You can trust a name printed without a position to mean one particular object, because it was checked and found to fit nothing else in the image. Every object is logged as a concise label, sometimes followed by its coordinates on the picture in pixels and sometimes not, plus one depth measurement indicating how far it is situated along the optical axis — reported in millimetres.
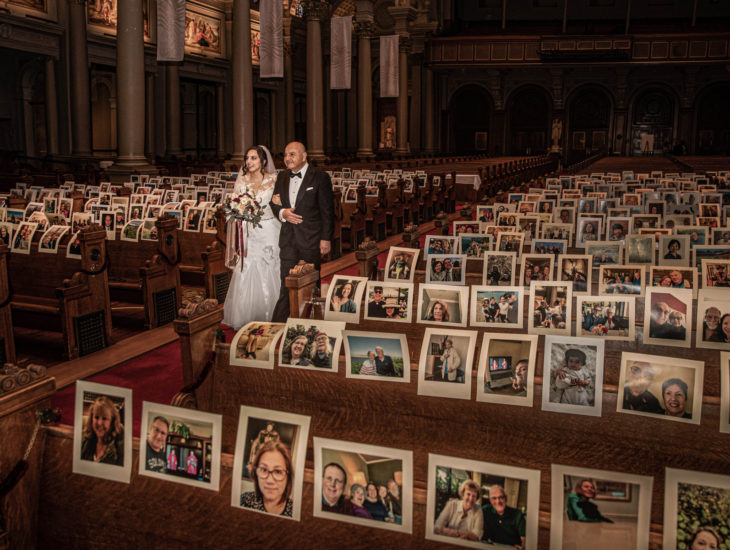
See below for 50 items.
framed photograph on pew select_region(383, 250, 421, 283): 4934
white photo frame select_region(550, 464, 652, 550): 1877
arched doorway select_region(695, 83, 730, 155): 35844
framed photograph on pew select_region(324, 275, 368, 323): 3949
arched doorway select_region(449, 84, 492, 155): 38688
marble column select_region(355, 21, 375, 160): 26047
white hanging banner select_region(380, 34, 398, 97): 24750
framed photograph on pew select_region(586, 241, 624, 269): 5512
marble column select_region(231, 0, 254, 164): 16859
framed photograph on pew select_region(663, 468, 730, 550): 1834
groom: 6047
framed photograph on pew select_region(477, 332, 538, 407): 2887
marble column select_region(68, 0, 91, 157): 20547
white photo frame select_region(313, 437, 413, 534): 2066
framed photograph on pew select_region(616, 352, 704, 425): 2582
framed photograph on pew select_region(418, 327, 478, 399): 2957
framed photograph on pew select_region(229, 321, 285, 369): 3305
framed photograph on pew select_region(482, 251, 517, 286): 5109
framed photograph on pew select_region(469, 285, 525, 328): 3801
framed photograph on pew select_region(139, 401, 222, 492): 2303
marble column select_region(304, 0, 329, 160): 22312
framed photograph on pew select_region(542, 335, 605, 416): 2762
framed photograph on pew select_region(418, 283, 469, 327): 3812
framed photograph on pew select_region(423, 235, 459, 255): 5852
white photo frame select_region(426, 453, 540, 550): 1952
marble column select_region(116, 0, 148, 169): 14102
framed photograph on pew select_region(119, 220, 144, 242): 7770
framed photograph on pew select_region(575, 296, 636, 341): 3520
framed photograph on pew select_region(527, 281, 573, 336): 3727
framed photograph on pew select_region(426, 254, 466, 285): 4871
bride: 6707
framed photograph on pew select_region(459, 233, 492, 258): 6133
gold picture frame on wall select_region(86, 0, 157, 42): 22172
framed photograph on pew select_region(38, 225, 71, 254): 6859
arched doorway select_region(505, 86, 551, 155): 38094
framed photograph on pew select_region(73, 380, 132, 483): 2473
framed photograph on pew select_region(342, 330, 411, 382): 2986
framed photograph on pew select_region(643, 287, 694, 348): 3393
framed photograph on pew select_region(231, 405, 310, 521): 2205
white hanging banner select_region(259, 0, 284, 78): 17359
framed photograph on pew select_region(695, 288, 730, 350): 3377
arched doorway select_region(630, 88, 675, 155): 36688
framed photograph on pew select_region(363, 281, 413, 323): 3957
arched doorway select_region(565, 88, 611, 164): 37519
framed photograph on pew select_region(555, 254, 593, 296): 4652
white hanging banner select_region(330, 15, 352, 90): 21891
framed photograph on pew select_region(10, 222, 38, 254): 6914
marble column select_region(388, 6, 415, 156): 29375
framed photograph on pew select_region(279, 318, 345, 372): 3154
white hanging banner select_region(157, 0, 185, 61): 14903
